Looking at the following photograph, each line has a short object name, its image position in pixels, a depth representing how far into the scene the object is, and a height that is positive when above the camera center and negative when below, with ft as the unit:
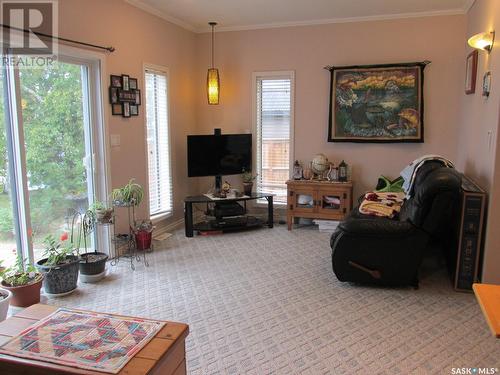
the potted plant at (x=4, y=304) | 9.08 -3.70
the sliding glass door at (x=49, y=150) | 10.55 -0.37
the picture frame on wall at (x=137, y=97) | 14.74 +1.41
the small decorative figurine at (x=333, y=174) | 17.39 -1.58
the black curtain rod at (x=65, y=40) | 9.90 +2.67
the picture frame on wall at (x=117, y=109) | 13.66 +0.91
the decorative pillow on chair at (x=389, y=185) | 15.42 -1.86
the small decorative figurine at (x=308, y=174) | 17.77 -1.61
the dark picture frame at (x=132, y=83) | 14.40 +1.87
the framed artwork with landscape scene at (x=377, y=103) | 16.33 +1.36
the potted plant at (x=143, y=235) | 14.43 -3.43
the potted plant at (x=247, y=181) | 17.93 -1.95
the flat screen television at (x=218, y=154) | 17.37 -0.75
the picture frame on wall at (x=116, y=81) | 13.55 +1.84
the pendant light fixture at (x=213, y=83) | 18.25 +2.36
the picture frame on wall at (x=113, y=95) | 13.48 +1.37
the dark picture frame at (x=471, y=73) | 13.35 +2.13
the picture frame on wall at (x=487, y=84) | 11.23 +1.45
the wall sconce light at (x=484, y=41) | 11.17 +2.62
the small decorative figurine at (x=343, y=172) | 17.30 -1.48
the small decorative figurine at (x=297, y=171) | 17.84 -1.49
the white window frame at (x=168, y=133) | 15.47 +0.14
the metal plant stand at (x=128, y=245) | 13.89 -3.74
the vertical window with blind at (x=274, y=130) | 18.35 +0.30
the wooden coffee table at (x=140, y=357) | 4.92 -2.76
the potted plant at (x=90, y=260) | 11.94 -3.61
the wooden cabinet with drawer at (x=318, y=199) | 16.75 -2.60
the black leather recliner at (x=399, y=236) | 10.28 -2.60
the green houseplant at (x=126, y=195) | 13.25 -1.90
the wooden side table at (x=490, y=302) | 4.31 -1.90
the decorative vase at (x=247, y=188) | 17.90 -2.22
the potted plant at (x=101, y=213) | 12.29 -2.27
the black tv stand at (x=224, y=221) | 16.63 -3.61
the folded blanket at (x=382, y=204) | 12.65 -2.13
